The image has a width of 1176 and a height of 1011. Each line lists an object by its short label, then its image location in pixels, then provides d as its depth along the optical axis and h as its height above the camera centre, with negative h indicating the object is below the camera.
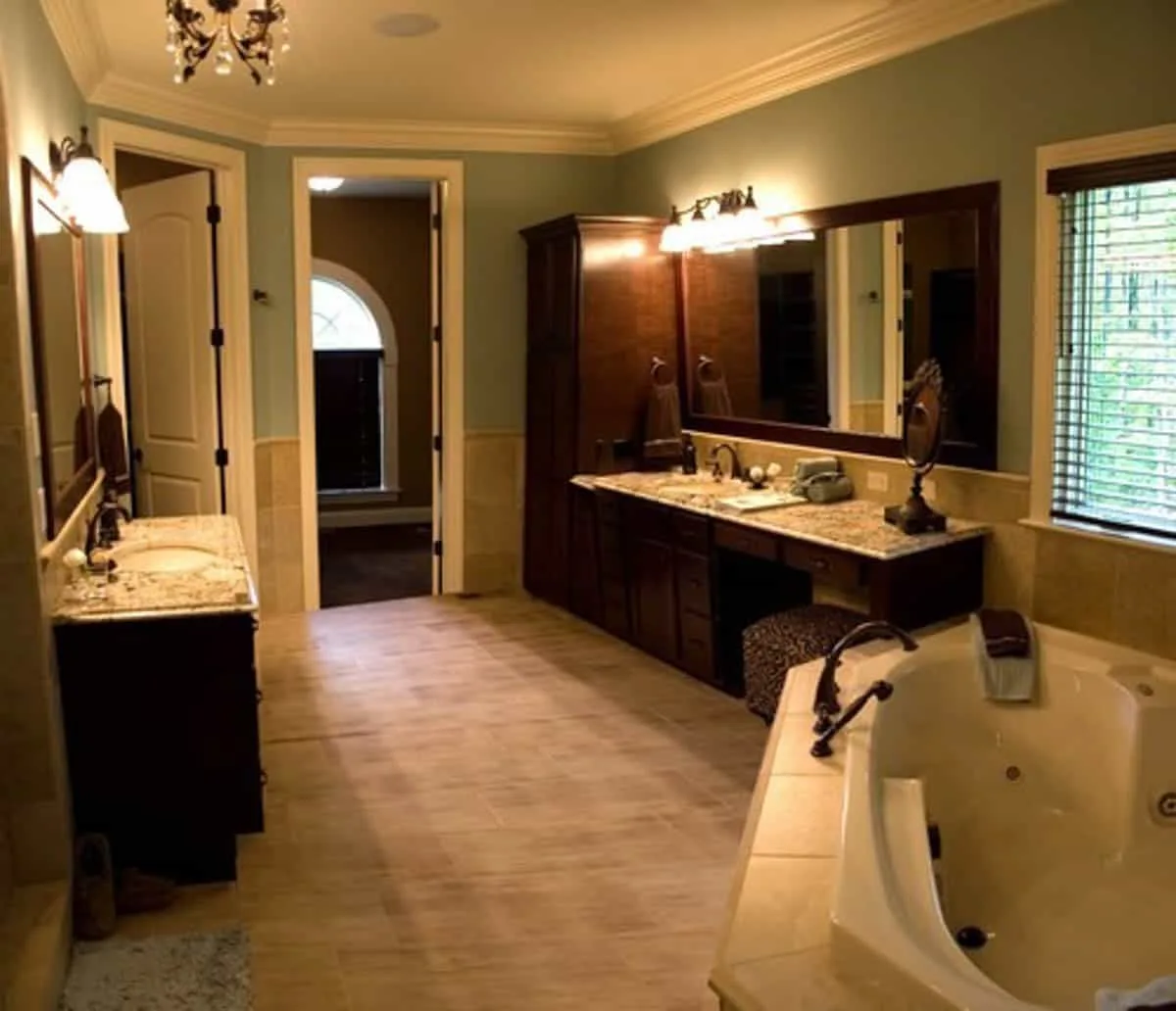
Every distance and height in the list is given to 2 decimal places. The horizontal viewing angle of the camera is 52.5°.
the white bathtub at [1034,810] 2.60 -1.04
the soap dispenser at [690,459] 5.73 -0.33
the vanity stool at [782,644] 4.18 -0.90
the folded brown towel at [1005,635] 3.40 -0.72
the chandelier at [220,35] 2.85 +0.90
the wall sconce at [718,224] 5.21 +0.75
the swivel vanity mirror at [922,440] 4.08 -0.18
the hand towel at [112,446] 4.40 -0.17
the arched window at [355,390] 9.03 +0.05
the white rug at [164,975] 2.64 -1.32
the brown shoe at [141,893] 3.02 -1.26
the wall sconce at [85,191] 3.61 +0.64
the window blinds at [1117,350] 3.52 +0.11
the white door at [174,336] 5.86 +0.31
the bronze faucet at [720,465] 5.47 -0.35
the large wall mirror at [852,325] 4.13 +0.26
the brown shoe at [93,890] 2.92 -1.20
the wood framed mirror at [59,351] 3.07 +0.15
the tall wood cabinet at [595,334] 5.75 +0.28
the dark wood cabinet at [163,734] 3.06 -0.88
